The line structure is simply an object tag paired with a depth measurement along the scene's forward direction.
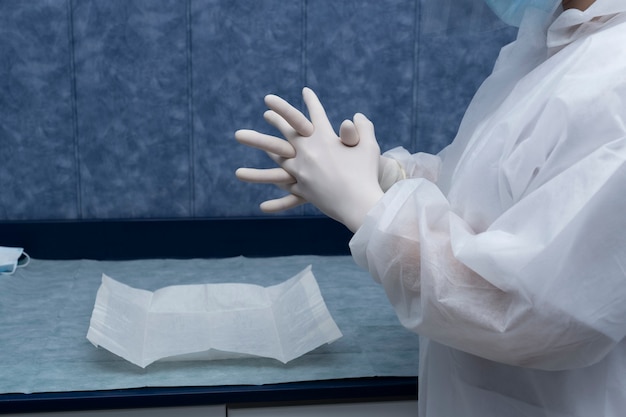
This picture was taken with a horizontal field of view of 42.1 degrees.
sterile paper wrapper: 1.28
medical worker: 0.80
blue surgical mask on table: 1.74
